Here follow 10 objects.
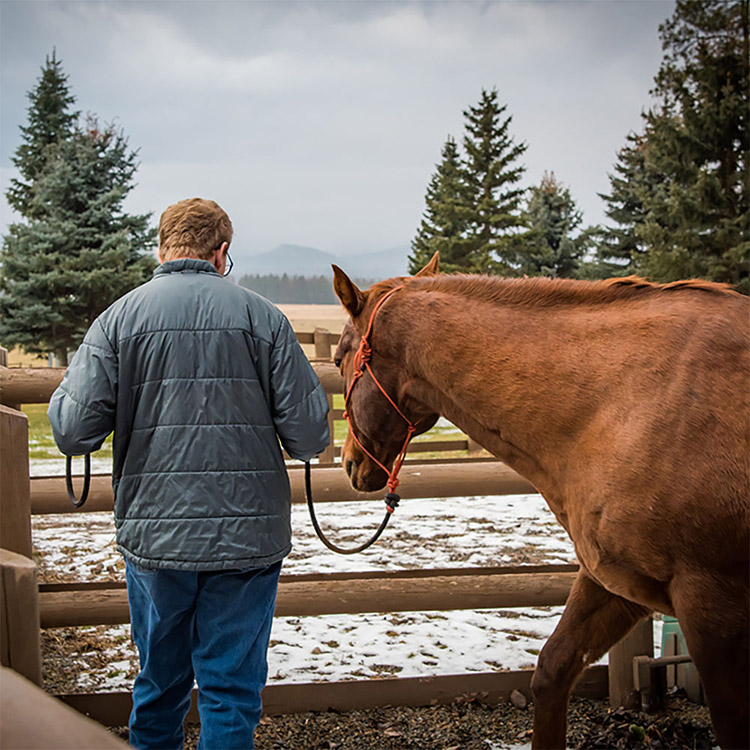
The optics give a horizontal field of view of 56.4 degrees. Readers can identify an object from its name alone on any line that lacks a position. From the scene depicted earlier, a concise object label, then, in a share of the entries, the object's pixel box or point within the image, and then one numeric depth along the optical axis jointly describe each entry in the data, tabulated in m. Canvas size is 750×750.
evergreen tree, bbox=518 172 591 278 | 28.88
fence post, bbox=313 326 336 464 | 10.05
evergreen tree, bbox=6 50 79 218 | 21.14
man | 2.15
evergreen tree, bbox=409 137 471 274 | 27.78
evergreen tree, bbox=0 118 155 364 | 18.19
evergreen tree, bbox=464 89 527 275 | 28.00
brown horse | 1.97
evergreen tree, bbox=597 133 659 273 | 25.81
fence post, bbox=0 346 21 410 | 4.39
